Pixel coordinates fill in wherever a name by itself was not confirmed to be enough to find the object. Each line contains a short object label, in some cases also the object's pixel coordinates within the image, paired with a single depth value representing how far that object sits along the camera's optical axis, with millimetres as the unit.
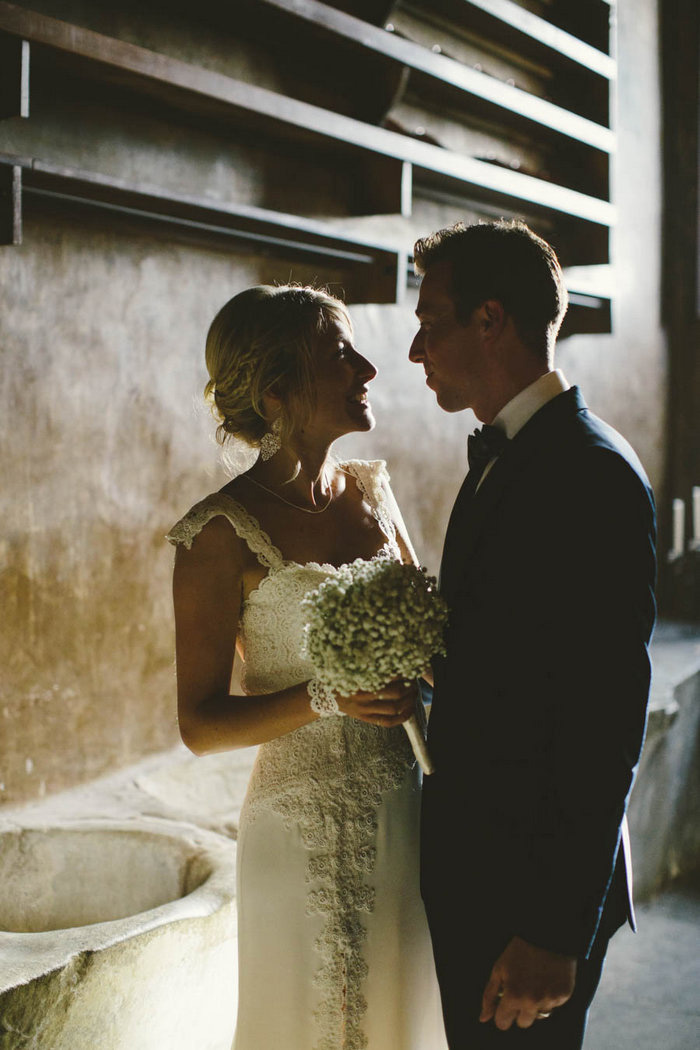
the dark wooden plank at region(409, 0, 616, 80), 4211
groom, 1451
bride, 1802
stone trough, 1858
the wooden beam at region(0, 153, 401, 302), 2570
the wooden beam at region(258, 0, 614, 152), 3141
